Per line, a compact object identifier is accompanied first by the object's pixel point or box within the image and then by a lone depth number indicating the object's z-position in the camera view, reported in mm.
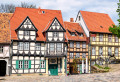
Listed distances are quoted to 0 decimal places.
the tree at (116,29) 37059
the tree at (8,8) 49156
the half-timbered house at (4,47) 34094
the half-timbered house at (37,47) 35094
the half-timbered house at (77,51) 39969
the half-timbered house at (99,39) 42250
